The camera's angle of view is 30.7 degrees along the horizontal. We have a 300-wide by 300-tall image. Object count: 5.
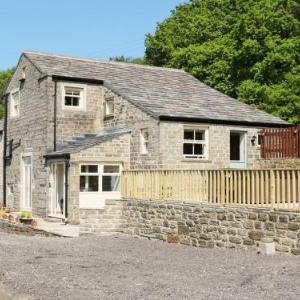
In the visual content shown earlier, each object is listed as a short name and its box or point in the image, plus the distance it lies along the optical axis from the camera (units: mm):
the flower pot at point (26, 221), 21594
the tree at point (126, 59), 63581
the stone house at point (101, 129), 22109
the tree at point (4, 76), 64562
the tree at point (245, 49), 32719
